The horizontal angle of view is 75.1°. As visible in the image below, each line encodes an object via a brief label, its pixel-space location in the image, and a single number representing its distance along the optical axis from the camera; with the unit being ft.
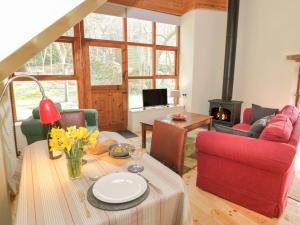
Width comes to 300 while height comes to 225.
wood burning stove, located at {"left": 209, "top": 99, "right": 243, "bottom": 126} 15.43
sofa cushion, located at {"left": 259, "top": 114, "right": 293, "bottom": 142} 5.90
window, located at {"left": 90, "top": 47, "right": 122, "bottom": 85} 14.28
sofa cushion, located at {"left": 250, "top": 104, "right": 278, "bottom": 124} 11.01
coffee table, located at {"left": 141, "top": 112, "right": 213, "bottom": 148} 10.65
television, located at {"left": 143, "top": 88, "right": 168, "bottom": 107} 15.93
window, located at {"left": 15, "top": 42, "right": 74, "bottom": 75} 12.52
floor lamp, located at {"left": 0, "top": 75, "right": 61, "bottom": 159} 3.76
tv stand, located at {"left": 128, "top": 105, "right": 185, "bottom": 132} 15.49
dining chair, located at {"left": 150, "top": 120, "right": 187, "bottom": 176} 5.27
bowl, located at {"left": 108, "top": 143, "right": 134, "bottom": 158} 4.88
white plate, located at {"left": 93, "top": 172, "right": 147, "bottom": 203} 3.16
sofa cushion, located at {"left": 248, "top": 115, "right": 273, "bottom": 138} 6.89
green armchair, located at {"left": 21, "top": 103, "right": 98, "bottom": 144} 9.62
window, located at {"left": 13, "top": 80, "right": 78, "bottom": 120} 12.31
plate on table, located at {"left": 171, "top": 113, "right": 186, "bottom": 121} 11.50
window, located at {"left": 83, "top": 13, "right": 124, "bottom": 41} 13.70
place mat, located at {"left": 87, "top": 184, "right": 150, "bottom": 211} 3.01
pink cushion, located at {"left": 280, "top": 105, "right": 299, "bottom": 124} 8.50
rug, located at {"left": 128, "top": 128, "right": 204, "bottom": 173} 9.94
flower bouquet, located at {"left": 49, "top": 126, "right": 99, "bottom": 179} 3.69
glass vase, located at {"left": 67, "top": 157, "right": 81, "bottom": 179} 3.85
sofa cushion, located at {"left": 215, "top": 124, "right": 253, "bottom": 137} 6.82
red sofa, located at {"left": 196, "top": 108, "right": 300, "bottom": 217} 5.79
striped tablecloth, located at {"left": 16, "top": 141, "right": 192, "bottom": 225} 2.87
